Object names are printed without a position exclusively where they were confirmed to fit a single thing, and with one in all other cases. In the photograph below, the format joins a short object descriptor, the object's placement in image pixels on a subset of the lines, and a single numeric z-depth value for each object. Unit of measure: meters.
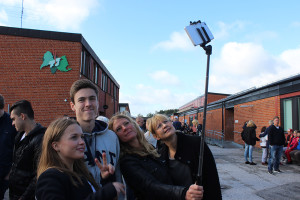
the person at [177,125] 11.02
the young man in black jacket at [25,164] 2.50
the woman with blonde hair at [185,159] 2.32
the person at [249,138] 9.64
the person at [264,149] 9.85
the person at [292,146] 10.04
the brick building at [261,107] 12.20
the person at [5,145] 3.59
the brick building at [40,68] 12.23
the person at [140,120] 7.35
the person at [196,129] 17.81
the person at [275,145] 8.23
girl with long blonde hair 1.57
